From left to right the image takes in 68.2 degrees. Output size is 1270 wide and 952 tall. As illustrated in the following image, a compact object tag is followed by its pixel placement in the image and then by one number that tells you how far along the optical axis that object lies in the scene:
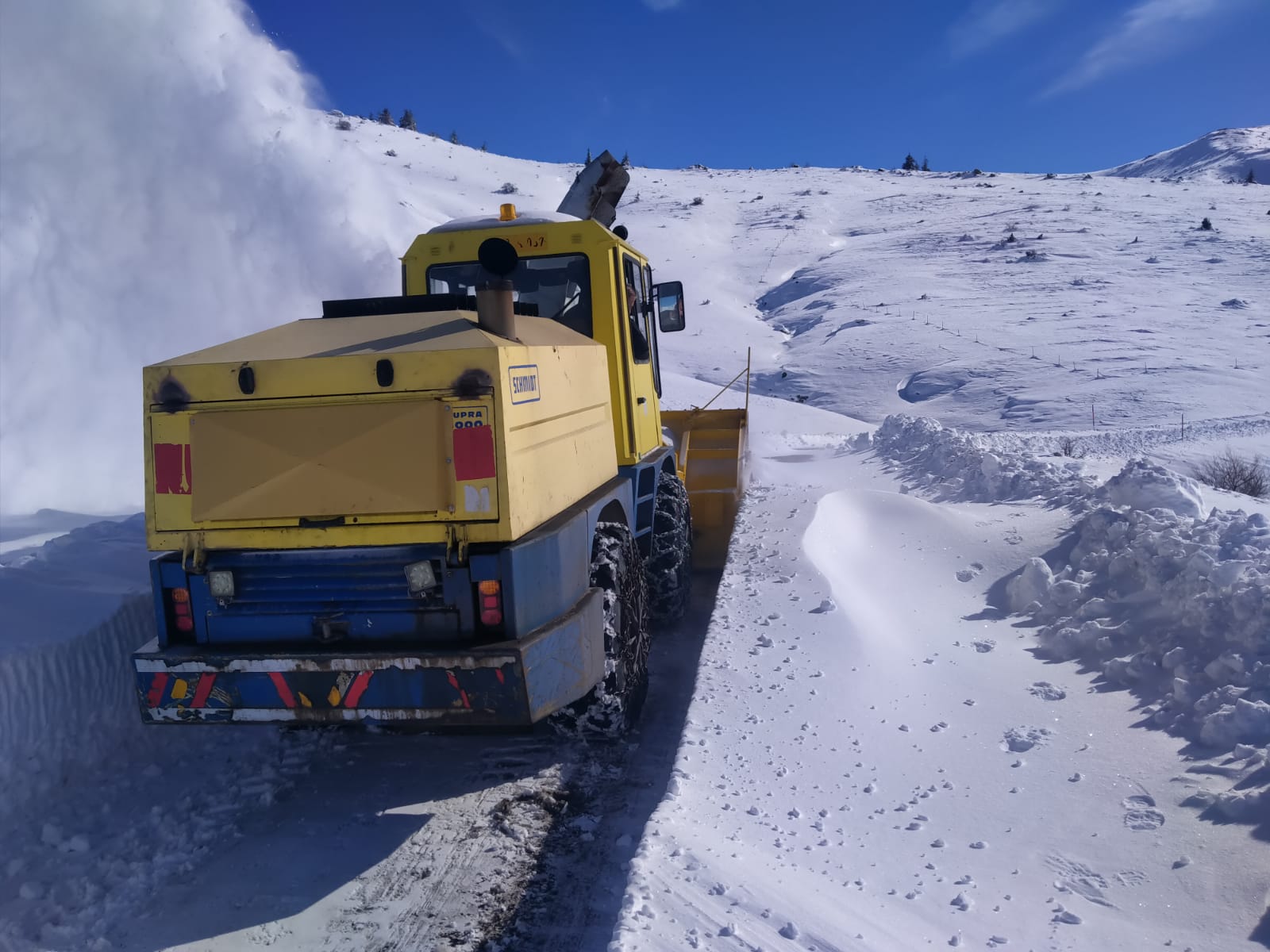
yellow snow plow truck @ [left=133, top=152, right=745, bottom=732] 3.53
